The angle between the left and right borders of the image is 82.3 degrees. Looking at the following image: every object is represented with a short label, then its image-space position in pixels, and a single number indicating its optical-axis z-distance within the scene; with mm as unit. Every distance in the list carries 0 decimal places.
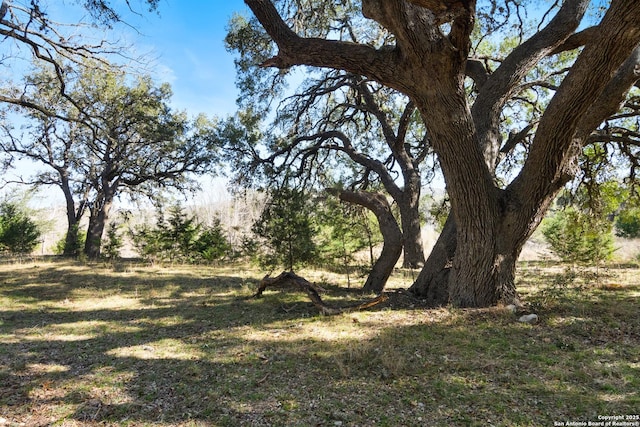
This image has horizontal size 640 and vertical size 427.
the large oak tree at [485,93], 4152
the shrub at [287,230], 8570
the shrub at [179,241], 15391
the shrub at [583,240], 9430
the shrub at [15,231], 17859
